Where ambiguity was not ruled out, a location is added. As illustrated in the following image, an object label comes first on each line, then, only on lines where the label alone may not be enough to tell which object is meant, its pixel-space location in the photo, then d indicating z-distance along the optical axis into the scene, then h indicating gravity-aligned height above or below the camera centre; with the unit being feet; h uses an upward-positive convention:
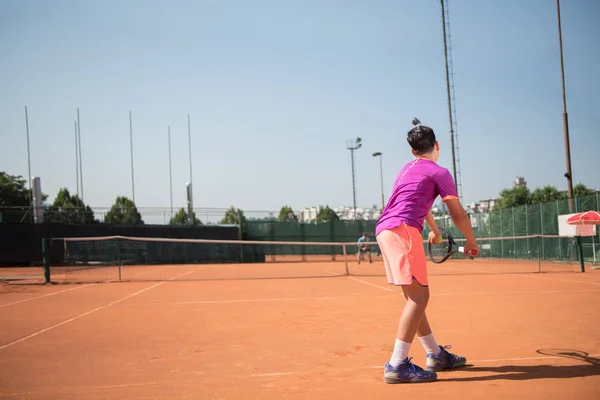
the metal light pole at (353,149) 140.46 +20.54
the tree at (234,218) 101.24 +2.15
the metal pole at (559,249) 71.41 -4.93
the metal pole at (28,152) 104.91 +17.63
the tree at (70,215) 93.71 +3.80
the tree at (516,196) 195.83 +7.34
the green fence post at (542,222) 75.92 -1.13
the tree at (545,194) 193.88 +7.55
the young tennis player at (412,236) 11.27 -0.35
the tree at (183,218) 102.99 +2.55
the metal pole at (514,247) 82.51 -5.10
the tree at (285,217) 115.09 +2.15
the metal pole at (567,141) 70.23 +9.93
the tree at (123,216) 97.25 +3.32
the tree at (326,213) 322.03 +7.49
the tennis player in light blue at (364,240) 77.95 -2.79
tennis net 56.95 -5.20
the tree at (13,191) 157.23 +14.80
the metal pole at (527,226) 79.54 -1.79
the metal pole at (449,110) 87.71 +18.69
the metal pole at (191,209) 105.69 +4.26
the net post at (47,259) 44.42 -1.96
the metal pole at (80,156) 111.55 +17.14
